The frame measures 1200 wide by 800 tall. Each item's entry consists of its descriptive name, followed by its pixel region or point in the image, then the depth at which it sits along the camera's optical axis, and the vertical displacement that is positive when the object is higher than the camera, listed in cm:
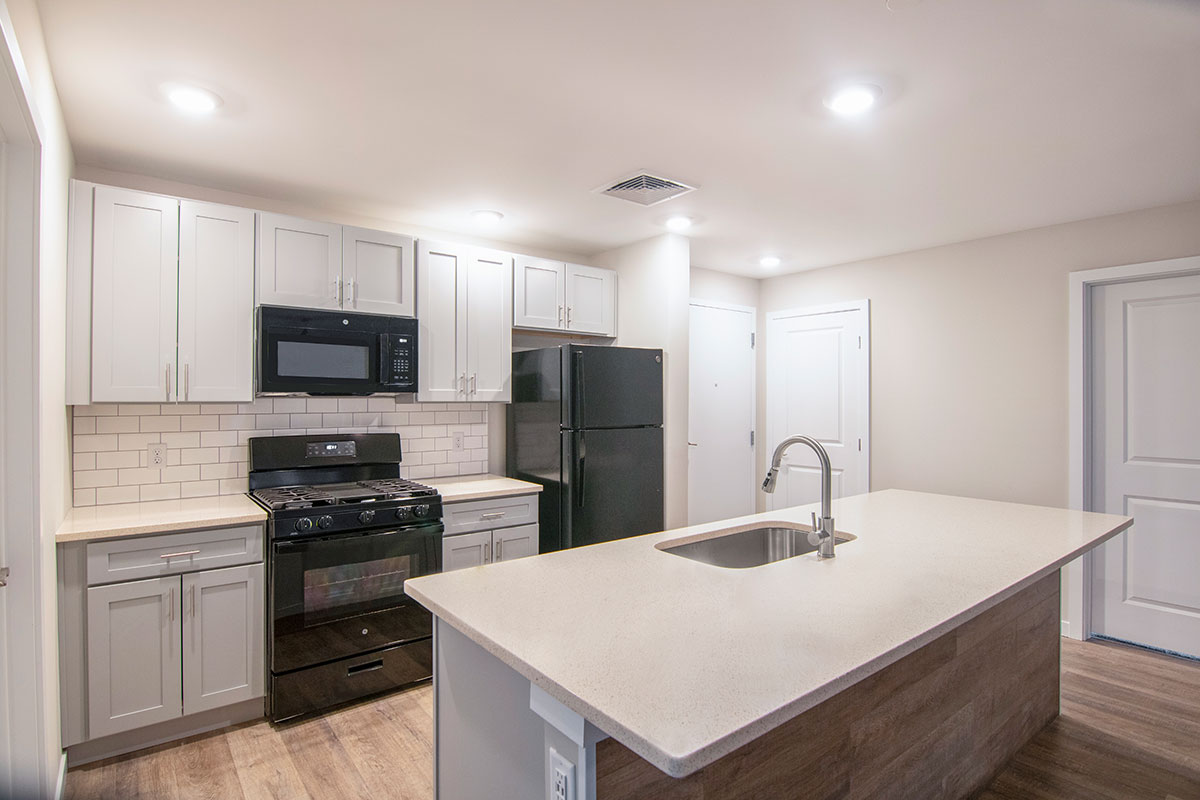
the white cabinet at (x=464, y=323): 336 +43
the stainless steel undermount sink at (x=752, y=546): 208 -51
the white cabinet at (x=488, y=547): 313 -77
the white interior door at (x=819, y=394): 450 +4
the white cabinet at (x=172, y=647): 228 -96
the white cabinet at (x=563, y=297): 371 +64
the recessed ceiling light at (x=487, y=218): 337 +101
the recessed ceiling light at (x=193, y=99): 201 +100
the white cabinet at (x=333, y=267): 286 +65
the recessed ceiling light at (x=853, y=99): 198 +99
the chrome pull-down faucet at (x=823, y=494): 188 -30
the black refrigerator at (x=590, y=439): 341 -23
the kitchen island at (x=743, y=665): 103 -47
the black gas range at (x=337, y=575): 257 -78
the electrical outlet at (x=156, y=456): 283 -26
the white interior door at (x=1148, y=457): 321 -31
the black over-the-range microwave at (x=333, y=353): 284 +23
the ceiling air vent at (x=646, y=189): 285 +100
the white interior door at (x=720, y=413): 468 -10
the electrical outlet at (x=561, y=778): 107 -67
